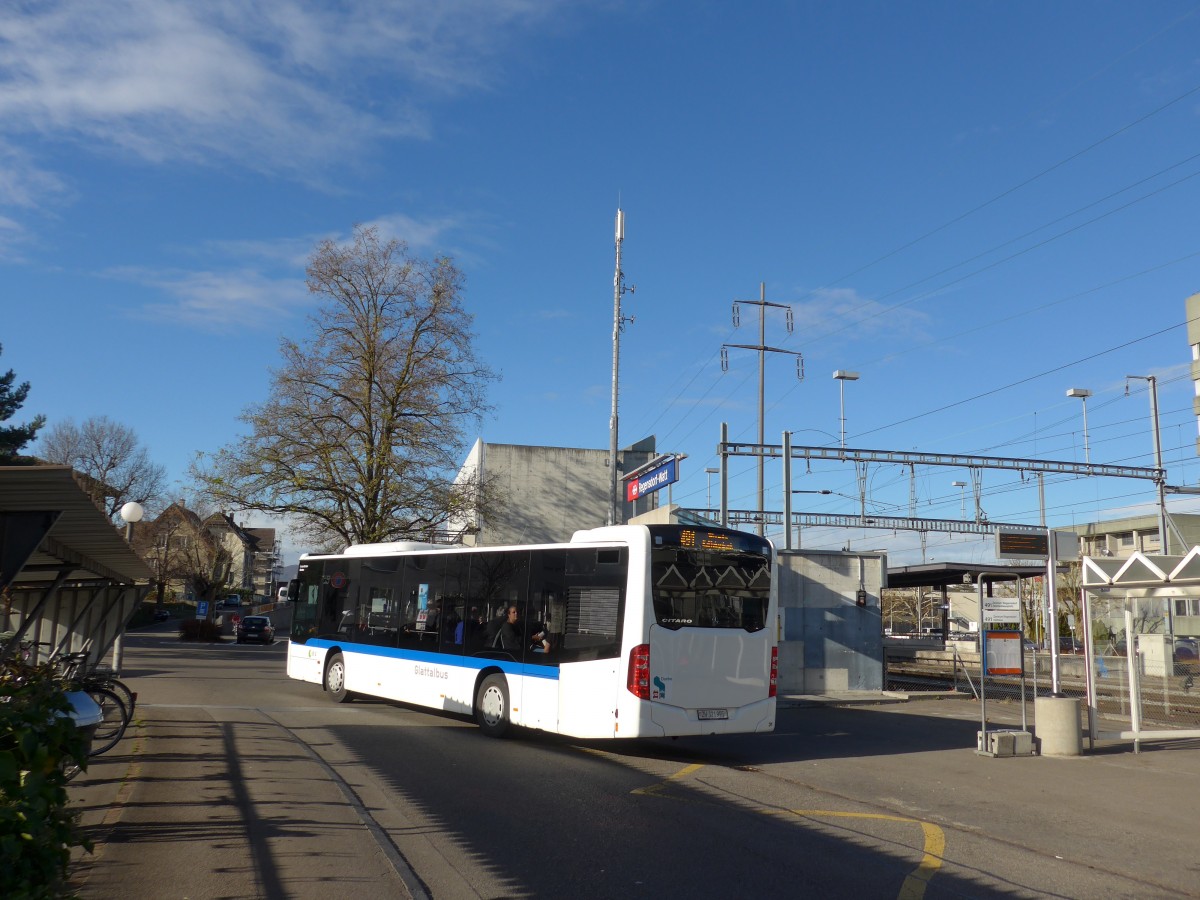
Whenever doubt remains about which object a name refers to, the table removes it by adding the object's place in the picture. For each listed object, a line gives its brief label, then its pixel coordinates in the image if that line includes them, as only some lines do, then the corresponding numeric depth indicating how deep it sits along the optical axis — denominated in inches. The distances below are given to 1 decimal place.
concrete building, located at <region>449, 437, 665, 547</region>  1910.7
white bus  487.5
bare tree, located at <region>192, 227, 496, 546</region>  1284.4
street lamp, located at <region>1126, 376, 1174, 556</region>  1419.8
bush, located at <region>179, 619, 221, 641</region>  1733.5
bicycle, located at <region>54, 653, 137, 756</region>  435.8
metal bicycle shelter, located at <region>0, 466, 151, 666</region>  235.8
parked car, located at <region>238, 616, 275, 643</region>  1838.1
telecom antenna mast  1256.7
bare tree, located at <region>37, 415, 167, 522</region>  2331.4
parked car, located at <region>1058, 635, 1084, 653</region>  1881.6
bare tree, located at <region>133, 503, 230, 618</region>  2470.5
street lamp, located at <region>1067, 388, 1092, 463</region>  1553.9
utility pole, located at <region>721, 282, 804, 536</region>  1612.9
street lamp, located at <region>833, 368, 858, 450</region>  1502.2
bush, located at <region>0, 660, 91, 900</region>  155.9
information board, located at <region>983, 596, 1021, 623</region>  595.5
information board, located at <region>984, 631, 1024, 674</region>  569.0
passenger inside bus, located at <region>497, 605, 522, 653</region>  557.0
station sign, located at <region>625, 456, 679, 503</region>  1126.9
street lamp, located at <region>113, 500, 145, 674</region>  737.6
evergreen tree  1323.3
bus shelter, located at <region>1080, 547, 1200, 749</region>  595.5
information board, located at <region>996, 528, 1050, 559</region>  633.4
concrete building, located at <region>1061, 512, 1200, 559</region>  2466.8
